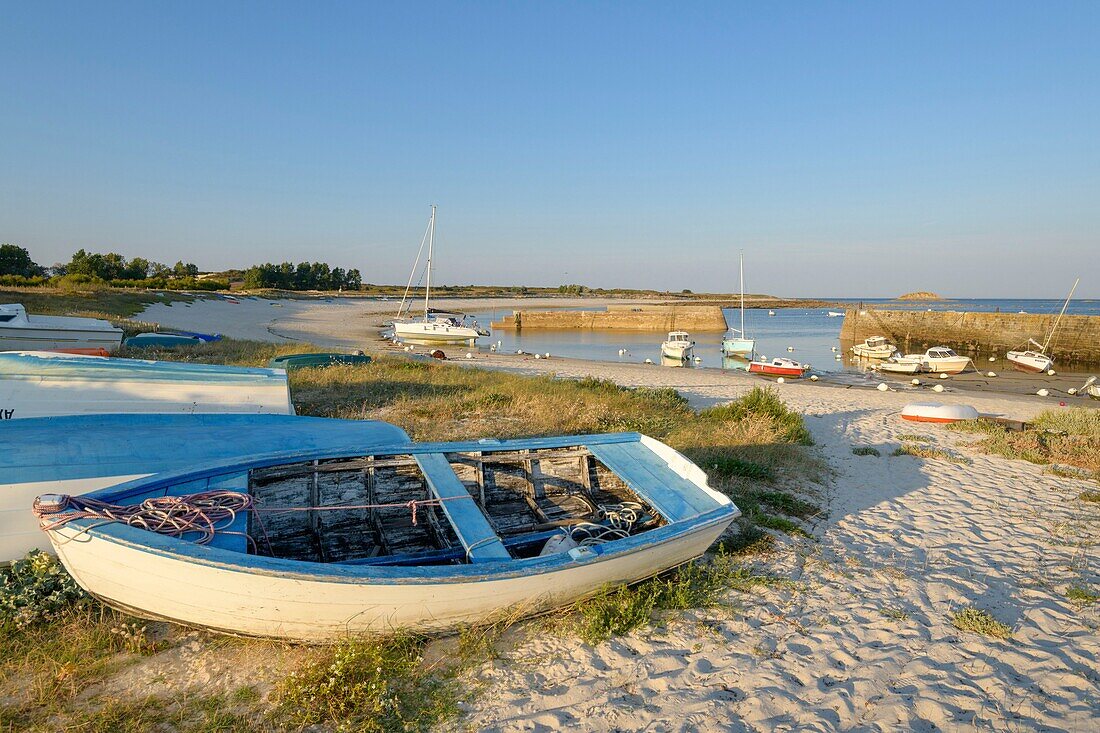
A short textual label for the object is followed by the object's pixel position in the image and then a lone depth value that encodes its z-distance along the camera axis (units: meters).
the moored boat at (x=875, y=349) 33.56
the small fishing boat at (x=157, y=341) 18.14
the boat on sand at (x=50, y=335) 15.00
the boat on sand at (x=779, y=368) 27.23
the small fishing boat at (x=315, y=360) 15.02
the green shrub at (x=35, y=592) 4.33
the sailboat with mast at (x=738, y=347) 34.75
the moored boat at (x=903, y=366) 29.03
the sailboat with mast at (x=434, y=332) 36.53
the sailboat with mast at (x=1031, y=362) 30.33
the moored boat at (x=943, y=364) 29.20
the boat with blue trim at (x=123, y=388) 8.42
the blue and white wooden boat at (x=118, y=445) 4.91
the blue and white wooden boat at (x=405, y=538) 3.71
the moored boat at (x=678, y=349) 32.28
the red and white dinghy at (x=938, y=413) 13.65
